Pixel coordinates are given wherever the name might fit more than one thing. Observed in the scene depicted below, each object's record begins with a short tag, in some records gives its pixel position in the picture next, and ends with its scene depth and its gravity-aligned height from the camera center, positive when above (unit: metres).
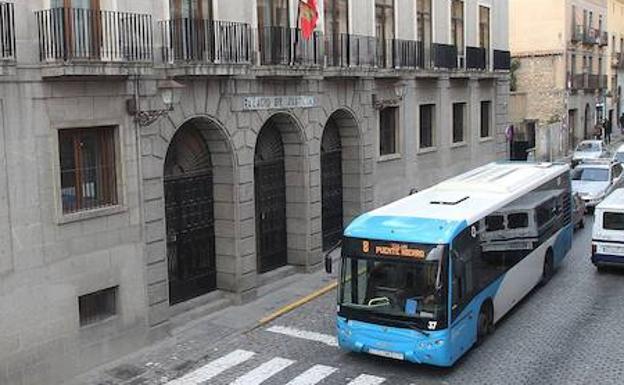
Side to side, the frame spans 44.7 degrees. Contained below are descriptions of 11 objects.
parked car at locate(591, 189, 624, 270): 19.81 -3.29
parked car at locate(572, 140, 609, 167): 41.47 -2.43
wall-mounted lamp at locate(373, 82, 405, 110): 25.47 +0.54
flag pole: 20.59 +2.16
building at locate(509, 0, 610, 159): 51.06 +3.03
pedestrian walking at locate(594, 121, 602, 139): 58.28 -1.82
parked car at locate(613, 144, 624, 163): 38.71 -2.45
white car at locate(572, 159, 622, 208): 29.11 -2.85
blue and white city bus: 13.47 -3.07
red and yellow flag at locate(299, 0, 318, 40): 20.16 +2.62
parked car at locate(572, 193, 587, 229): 25.58 -3.56
